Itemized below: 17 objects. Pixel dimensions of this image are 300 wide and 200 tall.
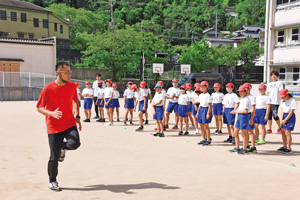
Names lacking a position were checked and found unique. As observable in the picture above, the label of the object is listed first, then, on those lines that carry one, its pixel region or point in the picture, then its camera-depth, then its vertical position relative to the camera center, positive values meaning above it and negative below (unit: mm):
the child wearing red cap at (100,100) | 15362 -896
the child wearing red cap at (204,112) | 9475 -875
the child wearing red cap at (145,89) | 13561 -353
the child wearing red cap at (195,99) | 11398 -625
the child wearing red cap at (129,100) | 14289 -817
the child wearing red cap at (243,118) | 8266 -887
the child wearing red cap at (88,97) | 15078 -744
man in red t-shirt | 5496 -639
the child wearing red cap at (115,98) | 14681 -765
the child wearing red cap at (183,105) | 11641 -831
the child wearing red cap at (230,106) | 9898 -732
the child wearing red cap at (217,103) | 11398 -740
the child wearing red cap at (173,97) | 12238 -586
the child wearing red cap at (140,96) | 13386 -598
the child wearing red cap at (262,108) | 9792 -775
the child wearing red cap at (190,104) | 12364 -885
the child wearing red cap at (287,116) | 8555 -878
